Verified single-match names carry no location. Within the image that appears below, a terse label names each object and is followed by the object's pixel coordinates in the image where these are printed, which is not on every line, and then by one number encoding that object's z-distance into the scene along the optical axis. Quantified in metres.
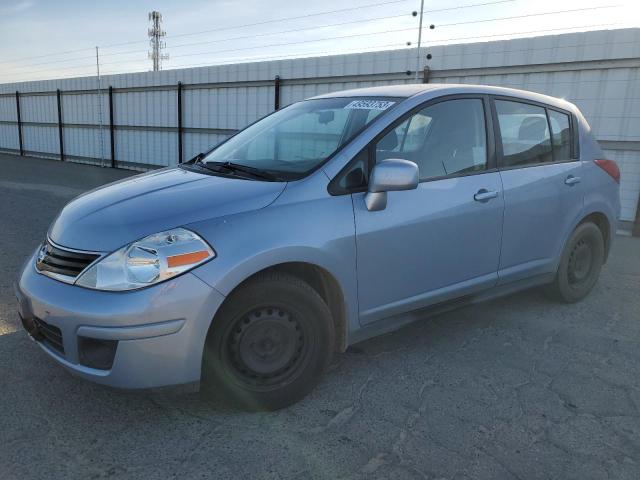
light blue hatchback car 2.32
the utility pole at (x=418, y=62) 9.62
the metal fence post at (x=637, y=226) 7.71
